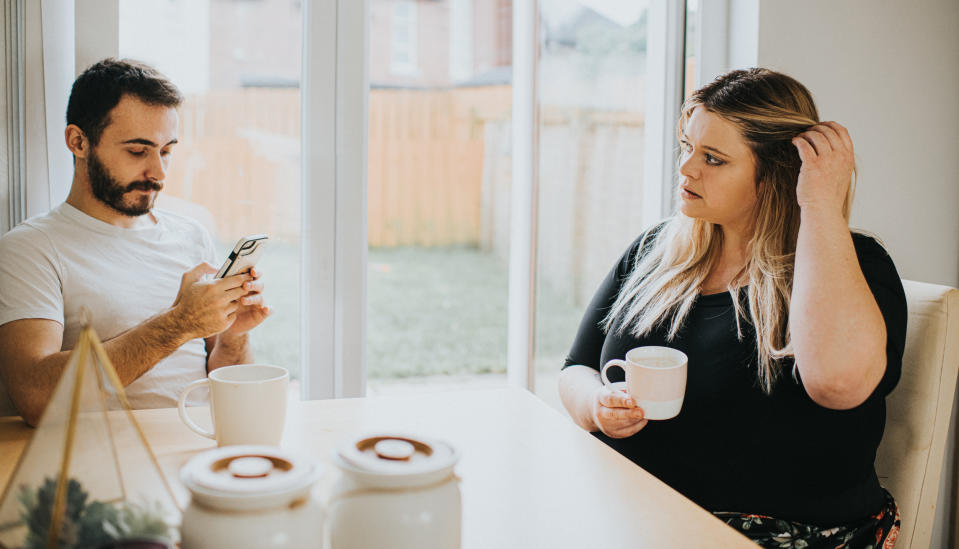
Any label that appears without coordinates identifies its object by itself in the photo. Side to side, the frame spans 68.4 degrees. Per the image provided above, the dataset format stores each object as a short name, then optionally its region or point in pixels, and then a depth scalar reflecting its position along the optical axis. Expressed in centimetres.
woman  116
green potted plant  49
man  130
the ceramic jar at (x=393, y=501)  58
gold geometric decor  49
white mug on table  91
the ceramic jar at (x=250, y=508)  52
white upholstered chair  121
